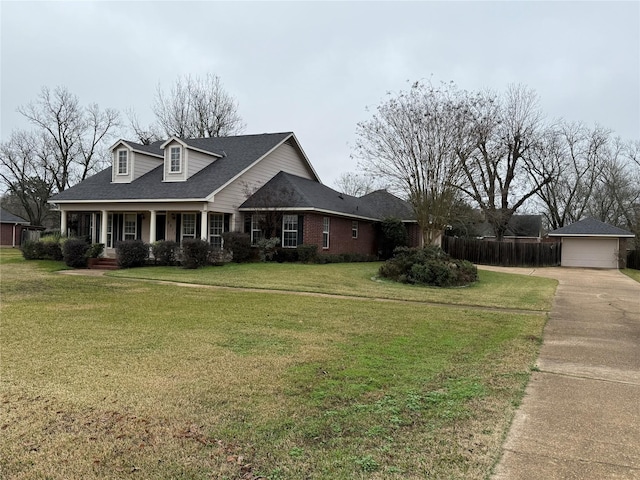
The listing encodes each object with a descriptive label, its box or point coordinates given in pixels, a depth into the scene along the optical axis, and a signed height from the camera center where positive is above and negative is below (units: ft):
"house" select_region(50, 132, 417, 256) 74.33 +5.51
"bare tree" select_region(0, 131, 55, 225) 156.76 +18.69
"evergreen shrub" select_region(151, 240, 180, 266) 67.60 -2.60
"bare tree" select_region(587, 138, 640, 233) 145.59 +14.00
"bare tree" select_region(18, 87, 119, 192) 148.36 +27.49
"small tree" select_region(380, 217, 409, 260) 95.35 +0.75
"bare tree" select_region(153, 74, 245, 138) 138.10 +33.36
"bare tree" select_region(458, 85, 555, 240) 121.19 +18.84
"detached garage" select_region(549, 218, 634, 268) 105.70 -1.18
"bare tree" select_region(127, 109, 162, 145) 143.33 +29.25
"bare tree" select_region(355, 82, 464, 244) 66.49 +11.71
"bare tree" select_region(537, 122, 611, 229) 140.15 +18.73
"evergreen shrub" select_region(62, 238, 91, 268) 68.39 -2.99
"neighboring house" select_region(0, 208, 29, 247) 139.33 +0.23
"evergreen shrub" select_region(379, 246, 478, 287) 55.47 -3.69
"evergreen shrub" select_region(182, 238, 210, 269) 63.82 -2.43
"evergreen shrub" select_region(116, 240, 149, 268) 66.74 -2.81
